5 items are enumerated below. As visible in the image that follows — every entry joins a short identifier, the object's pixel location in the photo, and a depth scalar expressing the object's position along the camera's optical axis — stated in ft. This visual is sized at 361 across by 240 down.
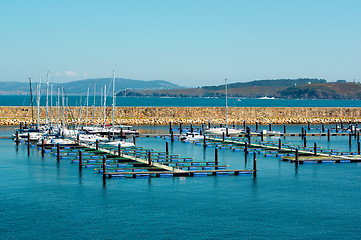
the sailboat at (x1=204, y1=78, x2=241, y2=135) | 333.91
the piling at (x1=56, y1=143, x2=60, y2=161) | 219.73
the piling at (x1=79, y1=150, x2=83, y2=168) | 199.86
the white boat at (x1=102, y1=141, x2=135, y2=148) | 253.44
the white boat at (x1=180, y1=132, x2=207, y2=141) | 303.89
